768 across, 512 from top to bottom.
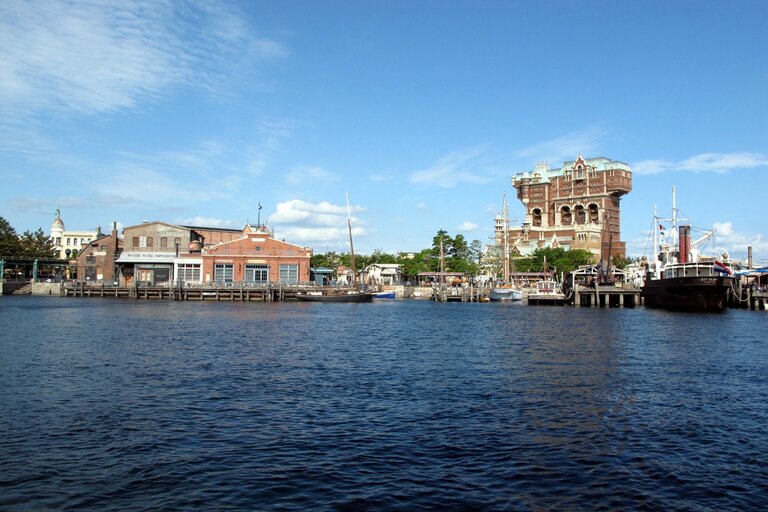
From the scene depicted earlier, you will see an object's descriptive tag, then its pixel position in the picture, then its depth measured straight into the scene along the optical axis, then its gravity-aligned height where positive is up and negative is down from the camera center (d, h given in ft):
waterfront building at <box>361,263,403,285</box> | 593.42 +16.66
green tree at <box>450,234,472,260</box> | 550.77 +35.84
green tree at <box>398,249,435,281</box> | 542.57 +21.81
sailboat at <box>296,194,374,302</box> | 348.53 -3.01
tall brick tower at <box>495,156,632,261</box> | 644.27 +41.16
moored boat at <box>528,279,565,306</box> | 362.94 -5.34
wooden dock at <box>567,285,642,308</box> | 341.82 -4.71
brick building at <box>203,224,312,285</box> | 379.55 +17.42
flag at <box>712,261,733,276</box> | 337.93 +10.48
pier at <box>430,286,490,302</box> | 422.41 -3.34
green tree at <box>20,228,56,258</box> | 498.69 +37.13
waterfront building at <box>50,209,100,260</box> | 612.94 +37.93
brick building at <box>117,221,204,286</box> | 388.57 +22.38
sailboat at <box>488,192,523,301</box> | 412.77 -2.82
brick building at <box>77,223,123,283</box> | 405.39 +19.92
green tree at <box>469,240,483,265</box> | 576.61 +34.38
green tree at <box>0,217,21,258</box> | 463.01 +35.29
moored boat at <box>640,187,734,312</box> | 268.62 +2.66
